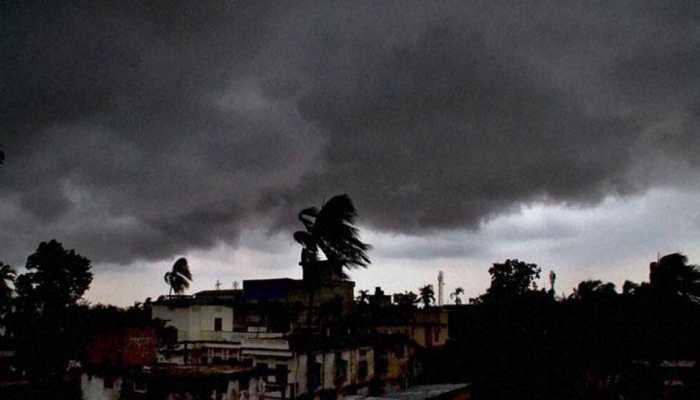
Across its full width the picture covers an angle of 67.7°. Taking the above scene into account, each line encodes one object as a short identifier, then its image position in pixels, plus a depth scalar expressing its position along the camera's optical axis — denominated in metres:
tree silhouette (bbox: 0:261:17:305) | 30.67
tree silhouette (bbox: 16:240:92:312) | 42.88
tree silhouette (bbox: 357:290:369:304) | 62.77
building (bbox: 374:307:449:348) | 49.06
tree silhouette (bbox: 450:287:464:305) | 95.19
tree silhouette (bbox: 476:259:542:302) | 59.81
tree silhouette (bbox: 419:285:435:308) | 78.56
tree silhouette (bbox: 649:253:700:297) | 24.25
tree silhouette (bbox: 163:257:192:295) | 45.97
